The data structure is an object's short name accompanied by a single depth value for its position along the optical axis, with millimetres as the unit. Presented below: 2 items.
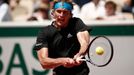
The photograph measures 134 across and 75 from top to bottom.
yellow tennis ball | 11626
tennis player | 11909
